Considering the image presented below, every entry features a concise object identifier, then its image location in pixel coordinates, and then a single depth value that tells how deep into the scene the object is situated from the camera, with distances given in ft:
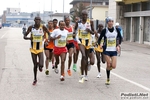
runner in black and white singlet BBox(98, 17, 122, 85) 33.09
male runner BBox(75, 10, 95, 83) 35.01
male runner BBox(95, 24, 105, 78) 38.14
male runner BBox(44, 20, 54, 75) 40.23
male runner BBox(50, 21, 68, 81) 35.42
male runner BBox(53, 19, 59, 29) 40.70
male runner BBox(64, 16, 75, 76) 38.74
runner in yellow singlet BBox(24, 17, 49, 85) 33.88
